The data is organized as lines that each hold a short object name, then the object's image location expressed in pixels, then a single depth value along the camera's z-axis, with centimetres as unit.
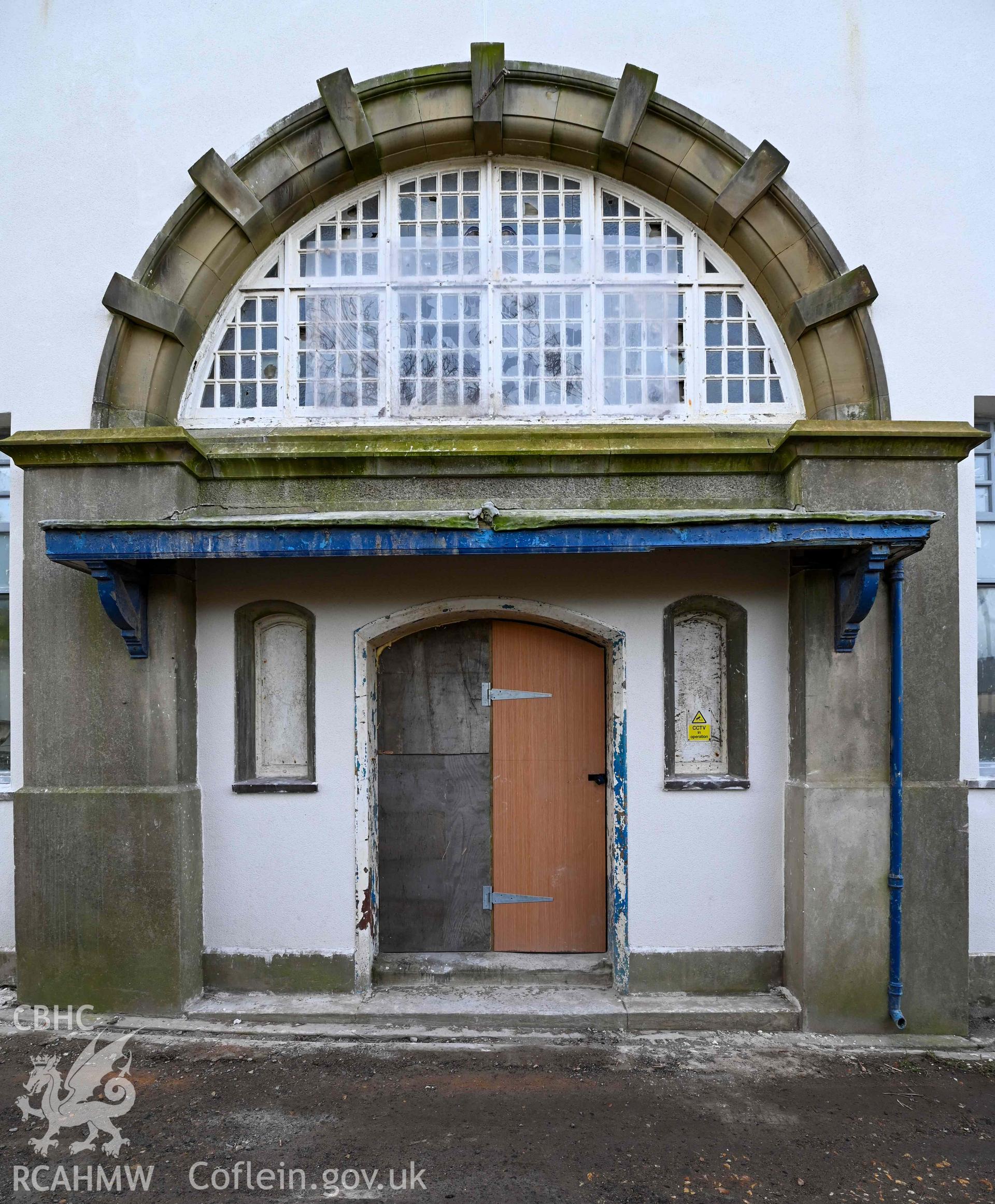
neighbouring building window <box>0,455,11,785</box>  612
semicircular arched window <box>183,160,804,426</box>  591
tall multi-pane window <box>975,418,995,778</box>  596
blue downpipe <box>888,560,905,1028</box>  516
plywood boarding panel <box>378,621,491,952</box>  600
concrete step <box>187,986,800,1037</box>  527
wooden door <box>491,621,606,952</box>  596
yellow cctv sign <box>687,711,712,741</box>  578
